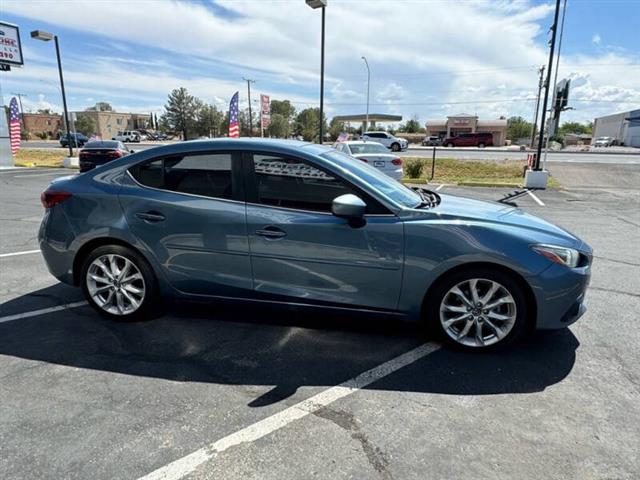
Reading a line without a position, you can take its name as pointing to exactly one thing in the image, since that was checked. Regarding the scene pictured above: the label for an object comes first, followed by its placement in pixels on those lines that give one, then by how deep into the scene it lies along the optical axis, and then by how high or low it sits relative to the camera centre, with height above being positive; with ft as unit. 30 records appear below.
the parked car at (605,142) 207.57 -0.73
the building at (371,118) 205.77 +10.20
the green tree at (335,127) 237.59 +6.75
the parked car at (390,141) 126.21 -0.49
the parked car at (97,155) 55.11 -2.21
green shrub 58.08 -3.99
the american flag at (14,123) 83.96 +2.61
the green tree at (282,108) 292.20 +20.84
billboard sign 68.85 +14.71
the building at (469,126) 220.02 +7.23
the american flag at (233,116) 74.49 +3.95
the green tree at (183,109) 239.91 +16.04
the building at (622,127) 218.59 +7.76
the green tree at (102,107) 372.74 +27.33
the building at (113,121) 299.38 +12.72
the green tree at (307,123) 256.54 +10.78
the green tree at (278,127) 214.69 +5.71
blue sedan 10.24 -2.61
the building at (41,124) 312.29 +9.68
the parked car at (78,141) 163.75 -1.40
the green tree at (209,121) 230.27 +9.17
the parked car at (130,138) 200.62 -0.16
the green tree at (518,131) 285.43 +6.04
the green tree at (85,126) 279.90 +7.49
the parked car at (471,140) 171.73 -0.12
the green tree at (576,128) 401.49 +11.85
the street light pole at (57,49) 63.79 +13.68
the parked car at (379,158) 41.55 -1.80
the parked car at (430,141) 185.32 -0.88
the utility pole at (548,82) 45.52 +6.30
